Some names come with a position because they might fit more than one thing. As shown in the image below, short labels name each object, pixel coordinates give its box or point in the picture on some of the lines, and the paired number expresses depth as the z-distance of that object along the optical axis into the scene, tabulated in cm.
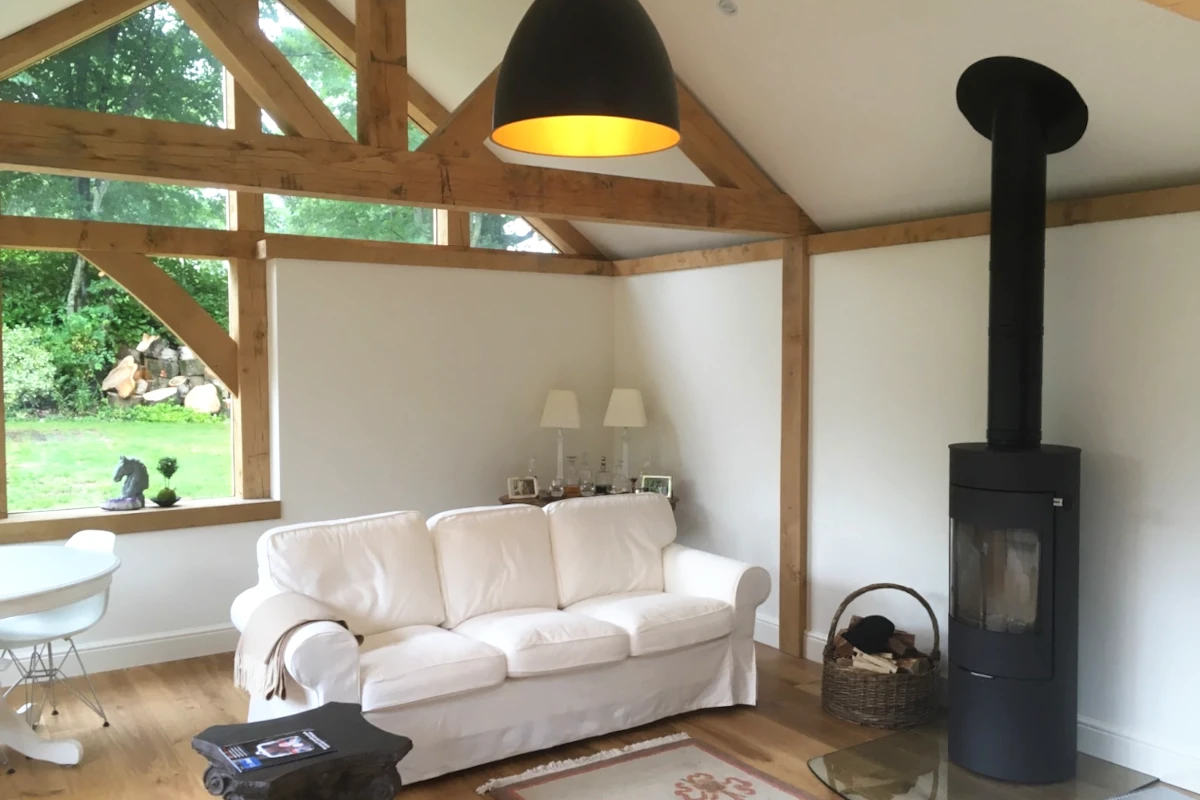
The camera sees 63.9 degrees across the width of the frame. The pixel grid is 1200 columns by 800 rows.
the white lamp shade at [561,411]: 567
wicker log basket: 399
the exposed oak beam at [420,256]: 500
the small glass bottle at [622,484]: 571
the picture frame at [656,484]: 562
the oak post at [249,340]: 498
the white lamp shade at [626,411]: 573
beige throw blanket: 328
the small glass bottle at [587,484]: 566
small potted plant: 479
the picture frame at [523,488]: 553
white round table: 312
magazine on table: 236
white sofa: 341
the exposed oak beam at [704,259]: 508
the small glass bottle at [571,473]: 607
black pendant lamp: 199
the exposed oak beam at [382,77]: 363
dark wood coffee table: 230
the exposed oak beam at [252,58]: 471
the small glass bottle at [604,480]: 576
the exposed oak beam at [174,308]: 469
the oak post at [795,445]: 486
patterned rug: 340
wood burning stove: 336
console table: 549
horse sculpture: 470
